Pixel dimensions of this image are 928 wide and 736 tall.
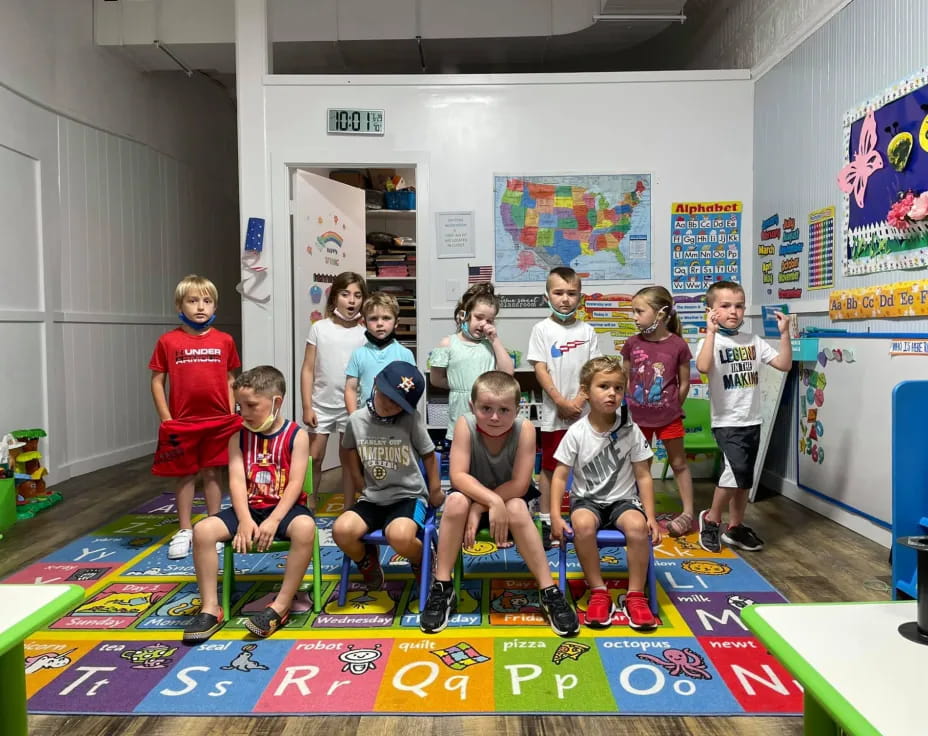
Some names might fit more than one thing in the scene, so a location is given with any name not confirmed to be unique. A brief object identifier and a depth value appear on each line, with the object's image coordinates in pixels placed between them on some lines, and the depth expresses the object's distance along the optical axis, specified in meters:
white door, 4.35
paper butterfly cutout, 3.02
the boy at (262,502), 2.21
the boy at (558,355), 3.06
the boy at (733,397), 2.97
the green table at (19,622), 0.95
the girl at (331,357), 3.38
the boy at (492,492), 2.21
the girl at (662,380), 3.16
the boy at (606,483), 2.24
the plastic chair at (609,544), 2.24
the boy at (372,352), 3.04
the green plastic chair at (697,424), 4.17
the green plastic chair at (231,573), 2.28
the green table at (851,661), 0.70
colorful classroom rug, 1.78
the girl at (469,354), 3.05
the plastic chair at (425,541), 2.30
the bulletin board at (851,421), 2.99
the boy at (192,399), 2.89
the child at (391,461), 2.32
